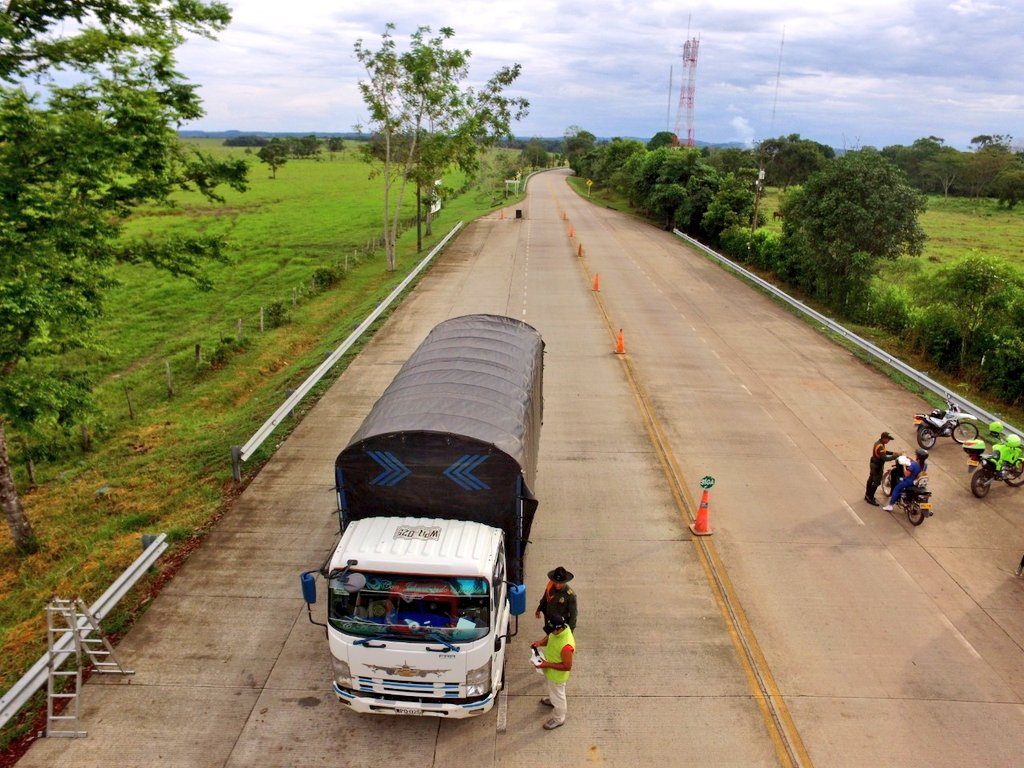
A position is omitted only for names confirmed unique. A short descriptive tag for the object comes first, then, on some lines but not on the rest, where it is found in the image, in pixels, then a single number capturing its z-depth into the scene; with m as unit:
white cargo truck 7.64
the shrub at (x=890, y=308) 24.61
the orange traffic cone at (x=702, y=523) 12.12
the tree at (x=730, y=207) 43.25
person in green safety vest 7.84
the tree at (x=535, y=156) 151.00
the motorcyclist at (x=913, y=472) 12.46
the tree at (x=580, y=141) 155.50
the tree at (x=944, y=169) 90.50
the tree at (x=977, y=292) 19.34
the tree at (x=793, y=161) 91.18
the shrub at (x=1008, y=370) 18.42
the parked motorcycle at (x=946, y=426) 15.84
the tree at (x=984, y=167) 85.25
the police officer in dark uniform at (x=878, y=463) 13.13
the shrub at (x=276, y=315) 27.41
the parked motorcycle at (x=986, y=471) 13.70
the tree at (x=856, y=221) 25.98
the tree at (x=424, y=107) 32.97
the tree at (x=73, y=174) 10.46
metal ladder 8.13
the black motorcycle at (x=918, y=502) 12.69
